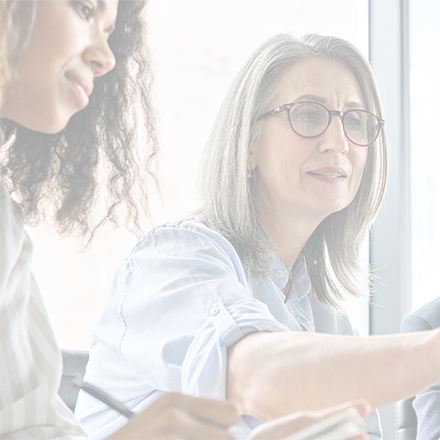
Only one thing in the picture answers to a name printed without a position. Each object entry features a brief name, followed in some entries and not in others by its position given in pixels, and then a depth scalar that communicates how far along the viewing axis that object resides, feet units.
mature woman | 2.99
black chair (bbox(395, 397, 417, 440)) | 5.39
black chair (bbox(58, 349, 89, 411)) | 4.61
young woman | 2.24
